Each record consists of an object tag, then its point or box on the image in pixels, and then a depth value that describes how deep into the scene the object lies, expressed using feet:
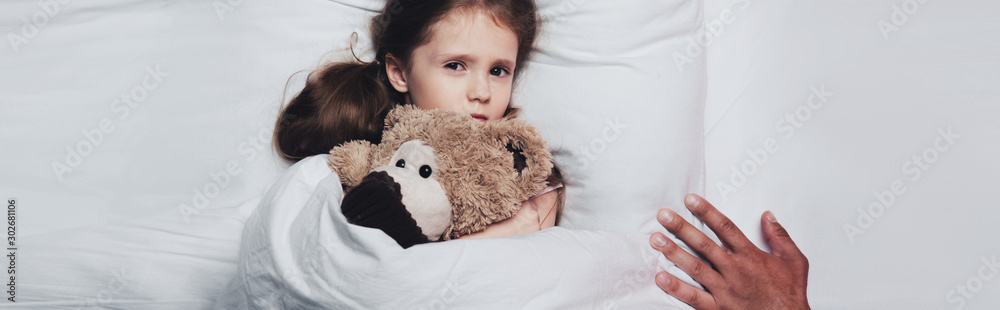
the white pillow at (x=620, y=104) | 3.31
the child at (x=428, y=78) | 3.09
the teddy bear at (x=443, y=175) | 2.57
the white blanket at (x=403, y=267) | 2.56
